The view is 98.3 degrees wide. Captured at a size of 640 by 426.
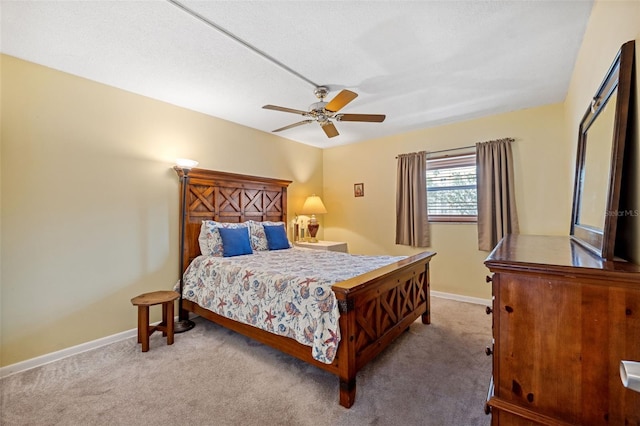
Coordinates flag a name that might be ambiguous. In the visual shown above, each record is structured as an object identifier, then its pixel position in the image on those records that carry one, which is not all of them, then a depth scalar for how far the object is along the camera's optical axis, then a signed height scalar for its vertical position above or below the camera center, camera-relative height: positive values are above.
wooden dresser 0.99 -0.53
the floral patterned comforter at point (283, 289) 2.01 -0.80
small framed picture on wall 5.22 +0.22
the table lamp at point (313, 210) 5.03 -0.18
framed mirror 1.24 +0.27
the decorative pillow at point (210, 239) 3.45 -0.49
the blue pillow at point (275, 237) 4.00 -0.55
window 4.12 +0.20
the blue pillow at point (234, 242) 3.39 -0.53
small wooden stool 2.69 -1.15
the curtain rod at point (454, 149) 4.08 +0.80
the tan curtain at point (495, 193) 3.72 +0.13
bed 1.94 -0.76
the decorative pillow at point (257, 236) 3.92 -0.52
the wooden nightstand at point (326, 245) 4.61 -0.76
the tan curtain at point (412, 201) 4.43 +0.01
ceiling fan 2.52 +0.89
